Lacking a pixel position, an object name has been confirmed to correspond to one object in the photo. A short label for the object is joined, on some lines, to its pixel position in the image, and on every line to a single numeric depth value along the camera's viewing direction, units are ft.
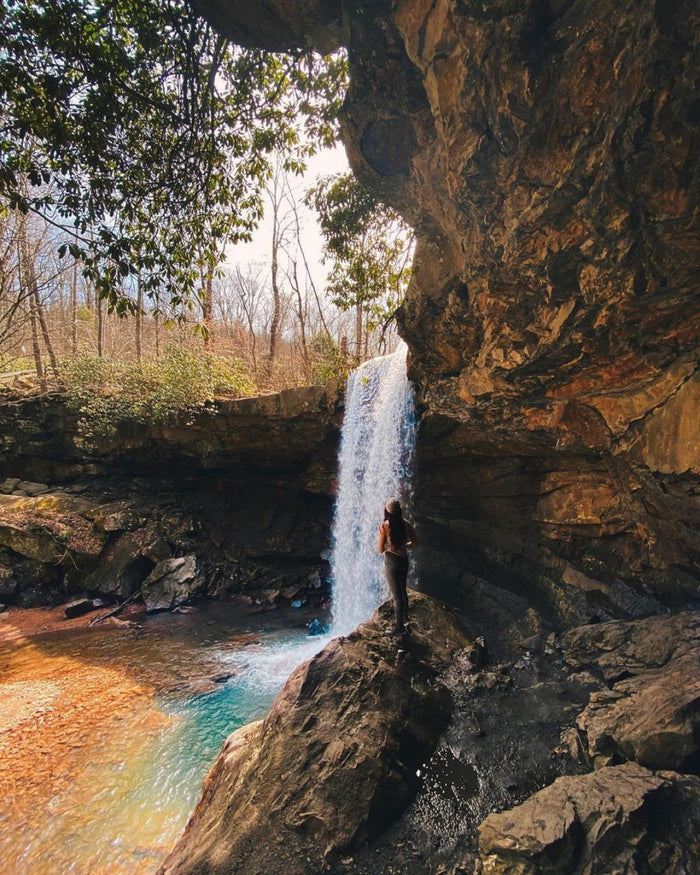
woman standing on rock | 17.16
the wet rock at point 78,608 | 33.99
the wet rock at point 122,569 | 37.24
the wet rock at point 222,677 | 24.82
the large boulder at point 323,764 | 10.42
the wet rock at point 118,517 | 40.06
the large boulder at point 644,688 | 11.21
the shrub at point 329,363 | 37.94
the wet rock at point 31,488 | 43.11
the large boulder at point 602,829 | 8.63
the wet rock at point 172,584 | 36.19
